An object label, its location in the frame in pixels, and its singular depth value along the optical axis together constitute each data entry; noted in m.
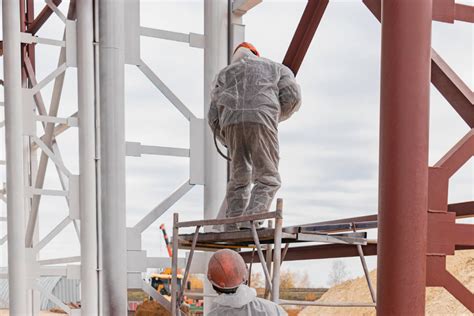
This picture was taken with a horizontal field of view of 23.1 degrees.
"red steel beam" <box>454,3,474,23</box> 4.22
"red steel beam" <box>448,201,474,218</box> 6.07
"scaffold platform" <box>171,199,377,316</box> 6.08
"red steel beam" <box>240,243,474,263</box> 6.97
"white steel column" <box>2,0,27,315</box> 10.73
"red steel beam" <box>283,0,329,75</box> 8.43
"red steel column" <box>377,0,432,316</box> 3.92
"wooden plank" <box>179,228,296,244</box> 6.24
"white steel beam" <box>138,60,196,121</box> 9.76
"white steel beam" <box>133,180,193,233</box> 9.60
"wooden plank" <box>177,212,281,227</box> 6.00
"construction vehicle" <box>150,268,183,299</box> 16.96
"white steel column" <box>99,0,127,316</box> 9.42
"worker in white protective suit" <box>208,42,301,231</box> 6.90
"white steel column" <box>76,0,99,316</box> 10.25
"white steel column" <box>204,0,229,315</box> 9.99
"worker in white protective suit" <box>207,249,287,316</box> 4.87
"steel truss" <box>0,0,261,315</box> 9.49
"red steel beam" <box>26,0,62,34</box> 13.88
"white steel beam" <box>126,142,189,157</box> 9.56
